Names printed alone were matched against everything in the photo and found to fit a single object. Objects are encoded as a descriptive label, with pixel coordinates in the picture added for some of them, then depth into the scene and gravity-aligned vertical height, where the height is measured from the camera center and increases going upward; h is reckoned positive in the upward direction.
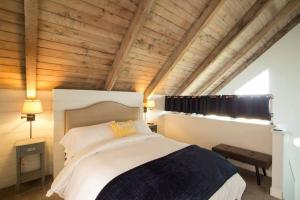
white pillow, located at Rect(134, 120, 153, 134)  2.85 -0.53
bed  1.31 -0.71
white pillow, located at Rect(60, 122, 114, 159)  2.22 -0.58
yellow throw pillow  2.53 -0.49
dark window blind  2.84 -0.12
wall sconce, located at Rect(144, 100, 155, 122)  3.88 -0.14
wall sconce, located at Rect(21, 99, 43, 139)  2.24 -0.16
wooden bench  2.37 -0.88
